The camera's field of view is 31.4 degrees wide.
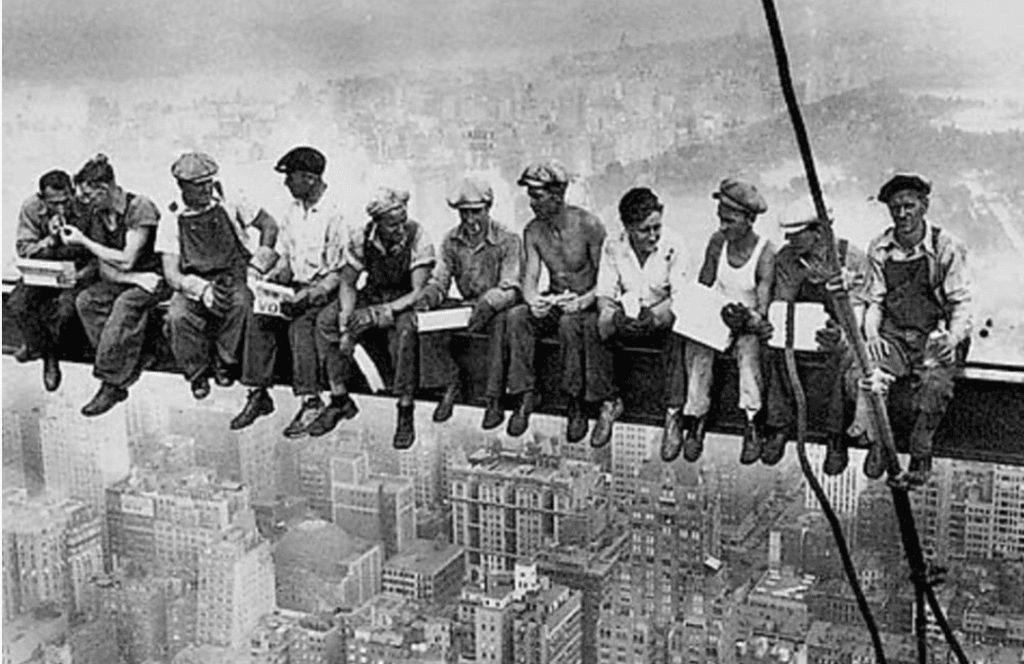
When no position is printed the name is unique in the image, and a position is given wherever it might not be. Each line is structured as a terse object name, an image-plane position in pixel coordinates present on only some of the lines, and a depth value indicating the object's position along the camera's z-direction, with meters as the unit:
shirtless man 4.65
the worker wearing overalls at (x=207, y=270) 5.11
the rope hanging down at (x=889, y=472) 4.32
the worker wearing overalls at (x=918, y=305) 4.28
